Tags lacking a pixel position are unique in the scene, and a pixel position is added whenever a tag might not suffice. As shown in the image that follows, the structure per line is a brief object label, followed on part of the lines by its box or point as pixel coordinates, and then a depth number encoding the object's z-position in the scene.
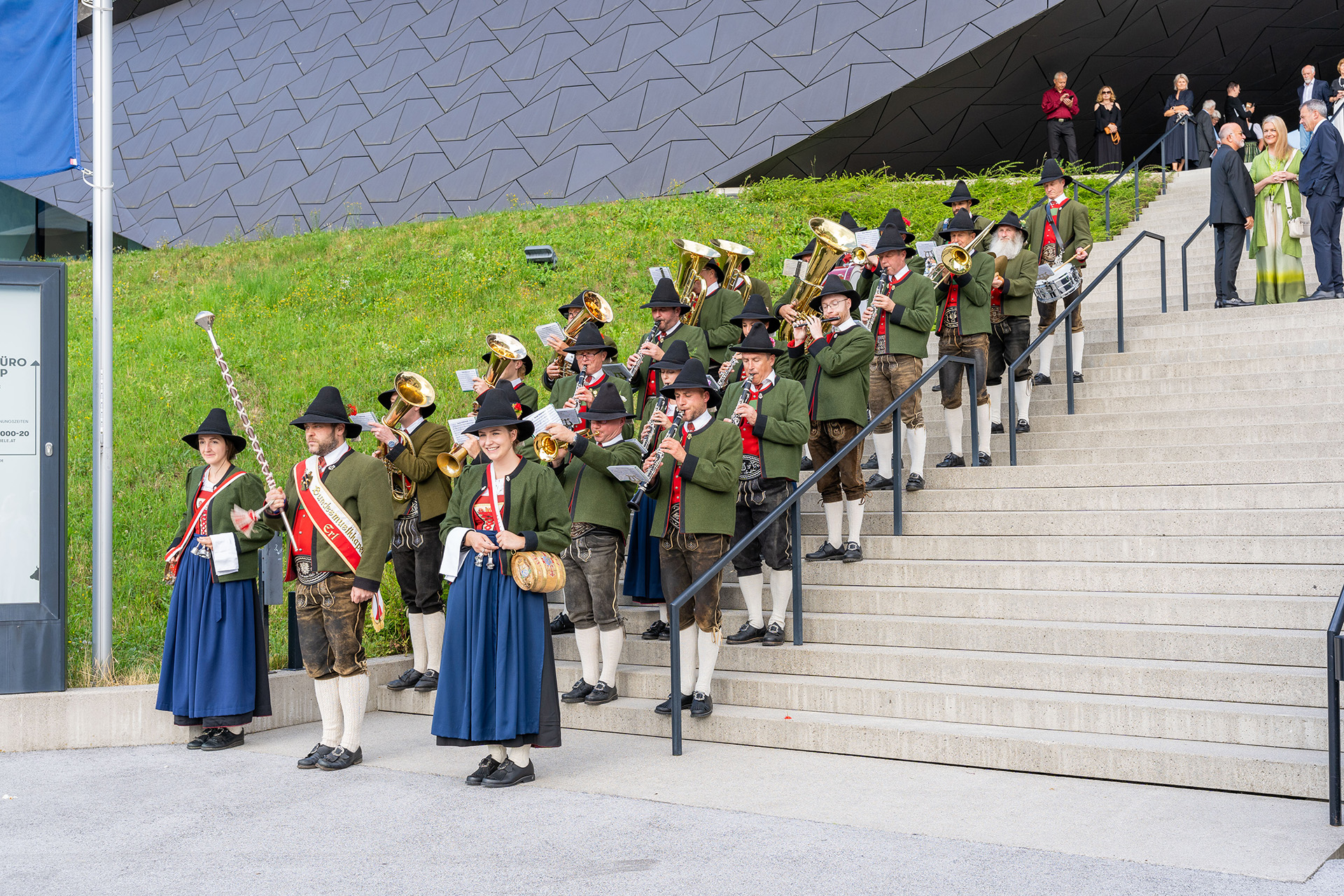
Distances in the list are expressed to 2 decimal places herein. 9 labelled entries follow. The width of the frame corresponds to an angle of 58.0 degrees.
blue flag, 8.01
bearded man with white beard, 10.05
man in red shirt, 19.16
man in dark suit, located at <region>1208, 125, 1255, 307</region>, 11.24
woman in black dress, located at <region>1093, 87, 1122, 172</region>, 19.78
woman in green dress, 11.33
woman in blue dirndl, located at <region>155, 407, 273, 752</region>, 7.09
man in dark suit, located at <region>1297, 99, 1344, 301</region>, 10.49
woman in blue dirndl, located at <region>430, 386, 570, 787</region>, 6.03
